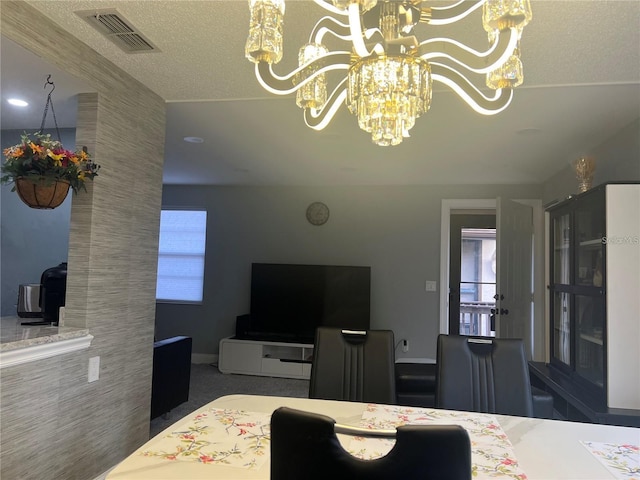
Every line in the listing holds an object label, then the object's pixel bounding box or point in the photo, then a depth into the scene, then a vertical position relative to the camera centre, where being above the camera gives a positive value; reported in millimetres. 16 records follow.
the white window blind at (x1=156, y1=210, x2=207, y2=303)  5930 +119
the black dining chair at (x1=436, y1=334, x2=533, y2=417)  1885 -480
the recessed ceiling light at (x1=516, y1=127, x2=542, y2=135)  3213 +1145
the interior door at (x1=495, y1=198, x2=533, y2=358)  4434 +63
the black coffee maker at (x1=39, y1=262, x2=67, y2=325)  2350 -197
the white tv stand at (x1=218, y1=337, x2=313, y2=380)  4977 -1142
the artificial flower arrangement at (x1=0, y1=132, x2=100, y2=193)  1913 +454
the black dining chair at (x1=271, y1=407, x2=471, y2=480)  752 -345
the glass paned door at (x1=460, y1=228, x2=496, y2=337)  7340 -111
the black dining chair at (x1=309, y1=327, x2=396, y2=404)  2029 -484
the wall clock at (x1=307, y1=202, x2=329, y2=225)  5633 +760
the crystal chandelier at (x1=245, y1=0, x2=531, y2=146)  1104 +646
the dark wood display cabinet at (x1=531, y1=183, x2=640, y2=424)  2324 -189
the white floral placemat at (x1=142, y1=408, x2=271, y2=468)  1224 -573
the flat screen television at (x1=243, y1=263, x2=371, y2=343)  5203 -403
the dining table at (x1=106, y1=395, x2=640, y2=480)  1162 -566
